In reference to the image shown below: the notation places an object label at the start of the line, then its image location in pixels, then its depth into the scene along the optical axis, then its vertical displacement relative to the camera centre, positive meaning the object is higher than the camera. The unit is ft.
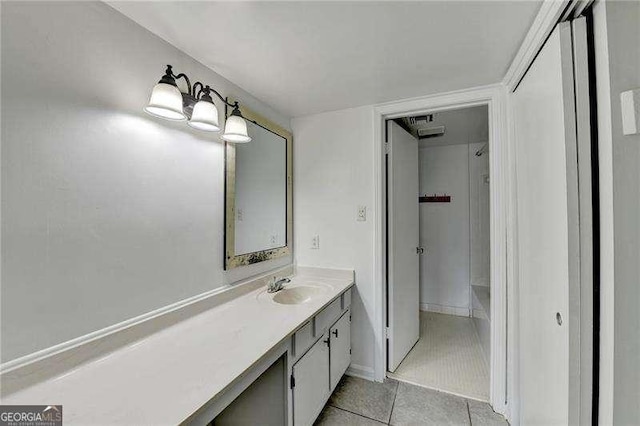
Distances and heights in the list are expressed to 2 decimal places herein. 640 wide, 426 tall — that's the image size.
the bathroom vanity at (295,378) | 3.82 -2.74
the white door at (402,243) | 6.59 -0.77
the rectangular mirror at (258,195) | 5.12 +0.53
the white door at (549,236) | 2.78 -0.25
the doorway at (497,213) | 5.17 +0.09
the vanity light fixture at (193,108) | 3.43 +1.71
